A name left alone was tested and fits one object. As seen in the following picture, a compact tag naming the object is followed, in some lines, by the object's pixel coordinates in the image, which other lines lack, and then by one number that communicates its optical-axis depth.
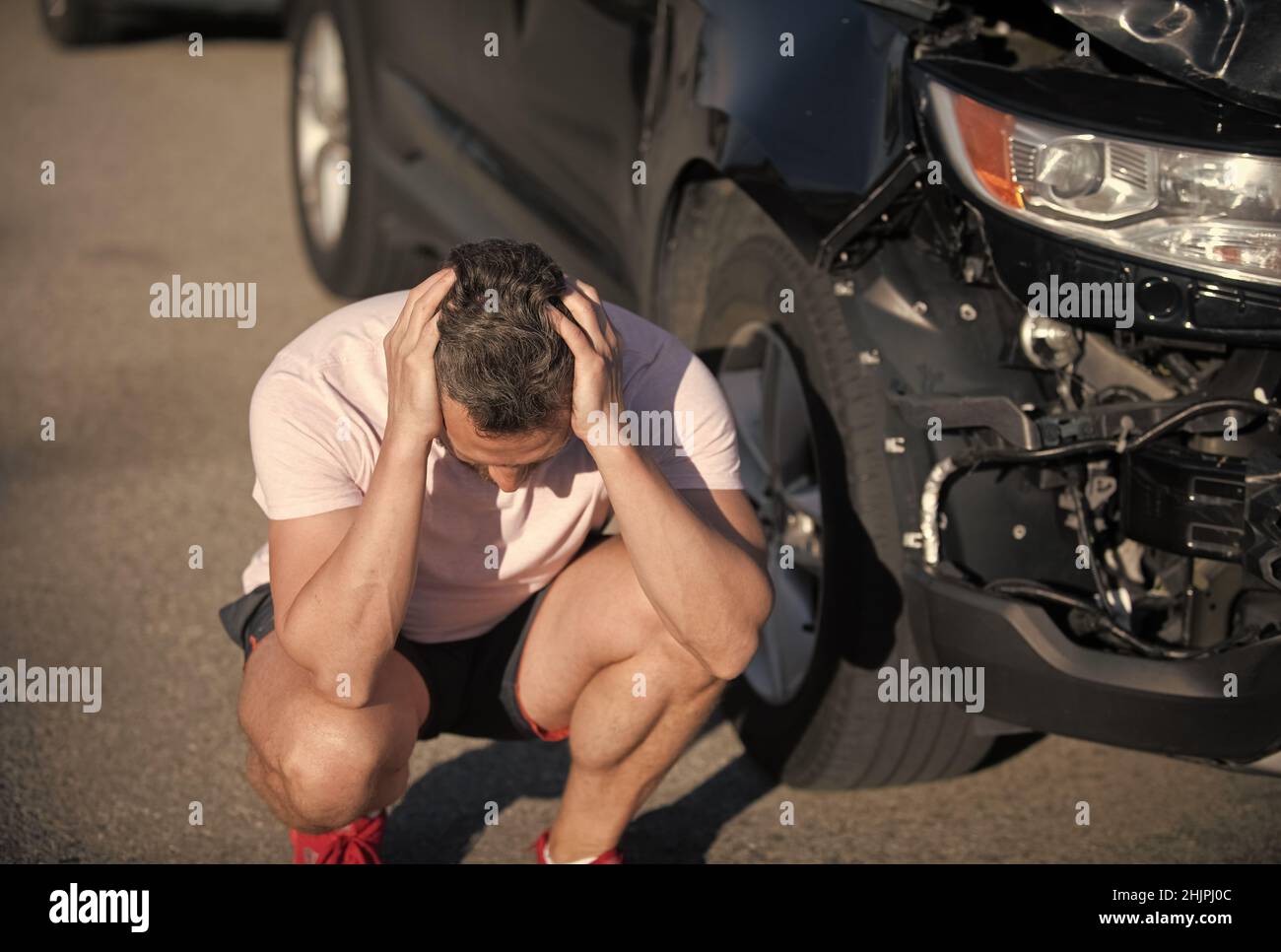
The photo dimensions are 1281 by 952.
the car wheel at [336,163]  4.75
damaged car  2.29
